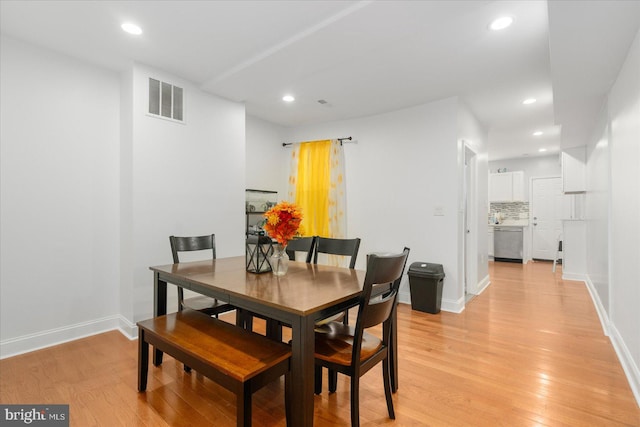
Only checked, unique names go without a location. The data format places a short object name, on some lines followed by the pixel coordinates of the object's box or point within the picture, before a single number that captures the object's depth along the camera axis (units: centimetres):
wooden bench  142
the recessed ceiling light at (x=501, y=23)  221
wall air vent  309
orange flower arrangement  204
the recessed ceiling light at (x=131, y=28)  240
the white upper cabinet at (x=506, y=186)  793
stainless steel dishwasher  752
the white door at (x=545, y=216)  759
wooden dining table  143
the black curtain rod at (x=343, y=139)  464
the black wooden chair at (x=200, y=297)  247
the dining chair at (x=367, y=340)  155
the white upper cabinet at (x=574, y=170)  527
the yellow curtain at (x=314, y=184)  480
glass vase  212
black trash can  367
